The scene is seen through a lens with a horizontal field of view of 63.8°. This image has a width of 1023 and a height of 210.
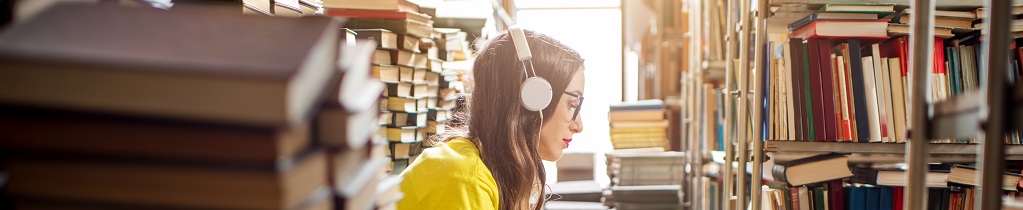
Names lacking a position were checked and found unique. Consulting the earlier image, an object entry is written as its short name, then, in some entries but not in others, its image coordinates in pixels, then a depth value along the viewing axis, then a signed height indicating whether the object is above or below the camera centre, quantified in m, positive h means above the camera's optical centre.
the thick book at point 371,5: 1.97 +0.22
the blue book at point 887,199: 2.09 -0.28
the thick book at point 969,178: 1.95 -0.21
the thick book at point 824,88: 2.04 +0.01
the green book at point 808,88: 2.05 +0.01
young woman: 1.63 -0.06
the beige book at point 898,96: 1.99 -0.01
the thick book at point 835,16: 2.03 +0.19
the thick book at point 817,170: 2.10 -0.20
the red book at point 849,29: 2.01 +0.15
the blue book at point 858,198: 2.11 -0.28
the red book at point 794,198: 2.14 -0.28
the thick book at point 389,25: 2.06 +0.18
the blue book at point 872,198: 2.10 -0.27
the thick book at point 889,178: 2.02 -0.22
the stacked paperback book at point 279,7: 1.25 +0.14
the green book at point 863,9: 2.03 +0.20
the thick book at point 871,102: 2.00 -0.03
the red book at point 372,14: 1.97 +0.20
